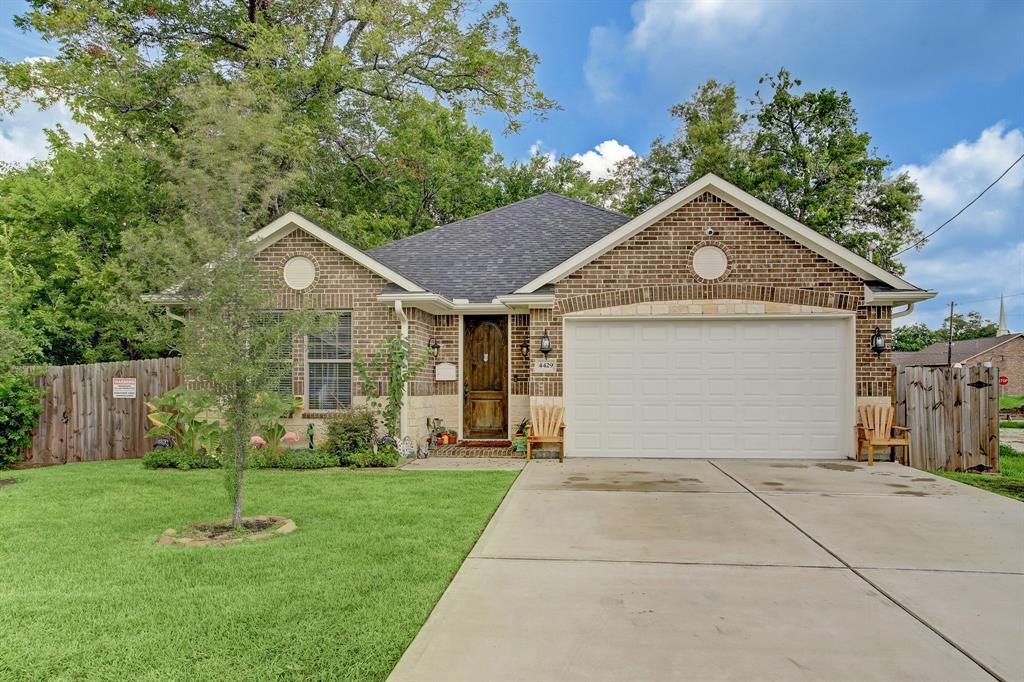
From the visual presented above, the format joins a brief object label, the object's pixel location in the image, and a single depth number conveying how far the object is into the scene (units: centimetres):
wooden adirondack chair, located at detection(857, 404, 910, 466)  1045
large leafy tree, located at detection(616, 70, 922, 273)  2503
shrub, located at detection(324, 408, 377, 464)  1060
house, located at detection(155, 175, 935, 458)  1091
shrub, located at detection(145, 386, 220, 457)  1068
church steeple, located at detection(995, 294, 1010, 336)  6468
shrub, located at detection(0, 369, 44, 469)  1094
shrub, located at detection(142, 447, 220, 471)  1036
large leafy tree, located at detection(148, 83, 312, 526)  593
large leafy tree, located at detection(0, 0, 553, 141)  1648
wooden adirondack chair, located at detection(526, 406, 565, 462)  1107
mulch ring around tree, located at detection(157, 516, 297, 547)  591
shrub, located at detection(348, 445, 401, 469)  1023
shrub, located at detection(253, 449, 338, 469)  1027
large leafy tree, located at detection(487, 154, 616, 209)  2753
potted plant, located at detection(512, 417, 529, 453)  1153
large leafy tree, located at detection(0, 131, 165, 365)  1638
